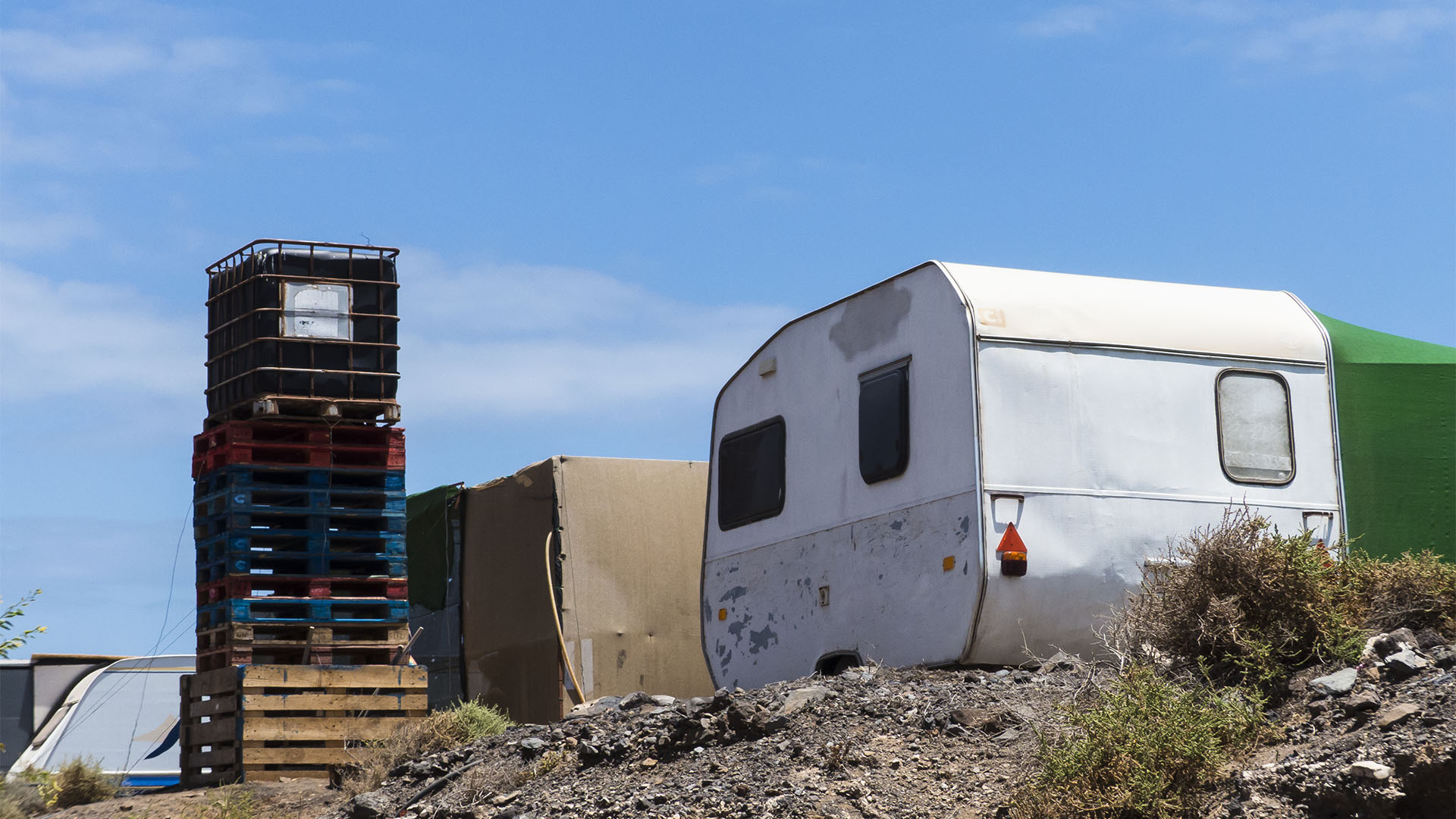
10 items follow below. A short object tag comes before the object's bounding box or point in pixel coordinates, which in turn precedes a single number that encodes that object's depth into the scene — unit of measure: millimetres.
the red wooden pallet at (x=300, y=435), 12336
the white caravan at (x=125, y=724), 17281
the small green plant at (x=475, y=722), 11250
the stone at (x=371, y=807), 9734
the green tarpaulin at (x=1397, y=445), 10523
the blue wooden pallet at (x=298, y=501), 12156
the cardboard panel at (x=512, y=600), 14641
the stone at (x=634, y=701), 10125
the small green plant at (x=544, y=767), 9367
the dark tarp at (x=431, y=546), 16125
